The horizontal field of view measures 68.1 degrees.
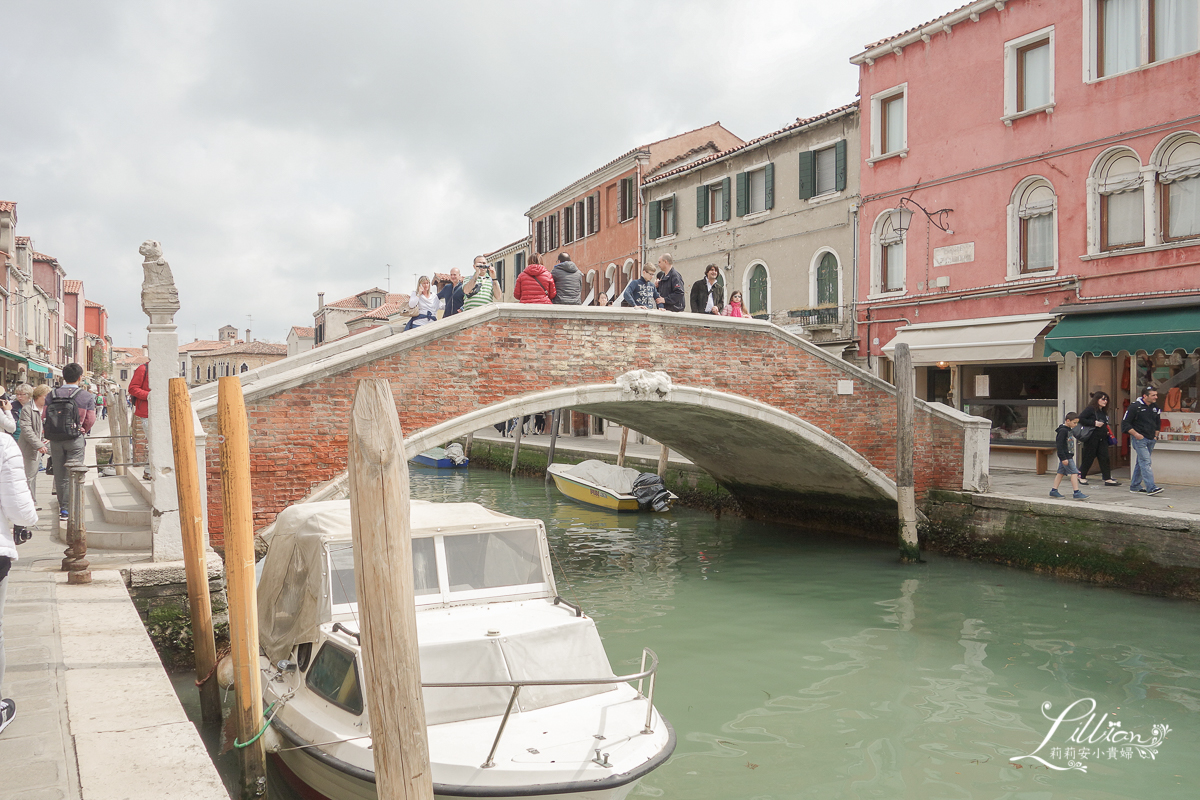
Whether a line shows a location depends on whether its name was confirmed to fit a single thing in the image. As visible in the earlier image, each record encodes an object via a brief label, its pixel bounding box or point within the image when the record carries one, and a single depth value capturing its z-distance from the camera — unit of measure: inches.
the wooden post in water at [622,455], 616.5
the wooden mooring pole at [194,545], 191.9
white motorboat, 143.9
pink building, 400.8
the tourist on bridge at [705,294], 401.1
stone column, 234.7
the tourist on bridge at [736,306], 426.9
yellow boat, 567.2
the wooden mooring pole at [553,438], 704.4
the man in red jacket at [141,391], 311.1
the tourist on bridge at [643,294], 389.4
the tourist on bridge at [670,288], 391.2
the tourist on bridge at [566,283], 365.4
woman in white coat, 121.2
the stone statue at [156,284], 236.5
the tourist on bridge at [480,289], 361.7
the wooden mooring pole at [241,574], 163.8
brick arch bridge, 293.9
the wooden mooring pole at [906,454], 390.9
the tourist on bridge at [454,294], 395.2
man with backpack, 265.4
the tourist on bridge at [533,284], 358.6
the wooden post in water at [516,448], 786.2
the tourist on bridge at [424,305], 382.3
